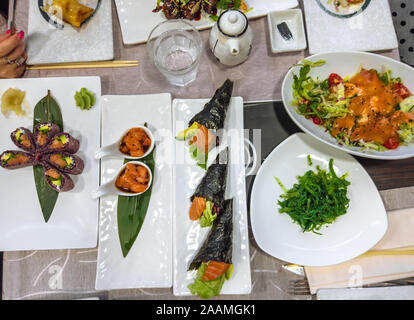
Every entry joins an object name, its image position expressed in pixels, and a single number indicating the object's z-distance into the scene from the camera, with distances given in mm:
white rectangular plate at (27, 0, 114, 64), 715
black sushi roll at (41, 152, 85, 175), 667
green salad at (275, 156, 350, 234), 678
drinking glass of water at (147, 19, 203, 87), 693
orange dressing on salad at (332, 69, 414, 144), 676
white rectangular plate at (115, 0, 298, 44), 719
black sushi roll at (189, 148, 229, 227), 666
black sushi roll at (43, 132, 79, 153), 671
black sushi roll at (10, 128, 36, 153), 677
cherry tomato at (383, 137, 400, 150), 677
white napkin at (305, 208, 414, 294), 666
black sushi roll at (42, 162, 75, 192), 665
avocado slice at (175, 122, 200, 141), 685
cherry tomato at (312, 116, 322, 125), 696
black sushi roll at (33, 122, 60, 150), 679
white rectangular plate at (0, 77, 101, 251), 671
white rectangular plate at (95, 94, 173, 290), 659
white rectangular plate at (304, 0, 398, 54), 707
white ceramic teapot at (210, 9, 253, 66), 655
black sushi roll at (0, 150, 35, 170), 669
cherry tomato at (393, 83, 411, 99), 683
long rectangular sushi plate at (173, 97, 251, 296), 660
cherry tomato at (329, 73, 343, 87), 699
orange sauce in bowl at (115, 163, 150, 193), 670
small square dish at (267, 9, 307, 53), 709
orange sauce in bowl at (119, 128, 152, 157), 682
